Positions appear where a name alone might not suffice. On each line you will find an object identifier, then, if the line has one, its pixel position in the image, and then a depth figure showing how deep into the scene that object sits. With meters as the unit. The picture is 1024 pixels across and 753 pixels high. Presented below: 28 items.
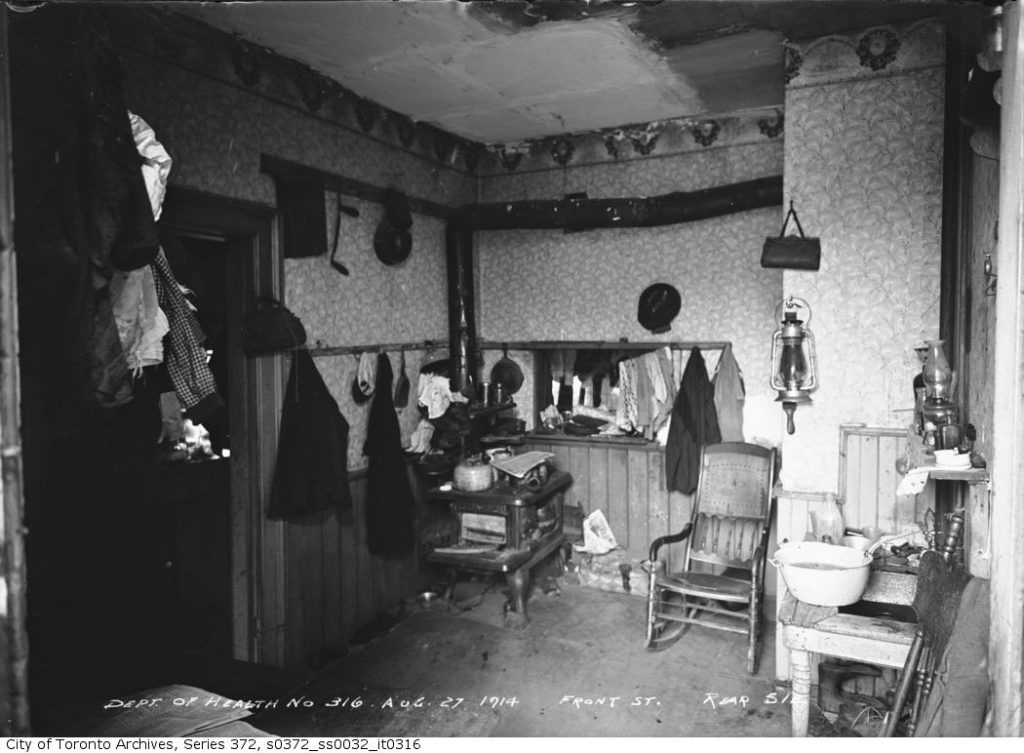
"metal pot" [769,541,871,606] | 2.95
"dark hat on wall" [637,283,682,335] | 5.44
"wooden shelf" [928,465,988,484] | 2.40
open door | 4.05
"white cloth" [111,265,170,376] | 2.59
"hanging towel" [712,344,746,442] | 5.16
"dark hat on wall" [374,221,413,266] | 4.96
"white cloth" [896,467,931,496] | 2.50
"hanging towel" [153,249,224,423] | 2.96
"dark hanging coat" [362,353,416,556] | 4.79
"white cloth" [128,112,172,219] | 2.57
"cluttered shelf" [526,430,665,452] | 5.47
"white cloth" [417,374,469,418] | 5.33
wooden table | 2.83
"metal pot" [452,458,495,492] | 5.07
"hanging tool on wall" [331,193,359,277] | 4.52
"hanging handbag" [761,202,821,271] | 3.72
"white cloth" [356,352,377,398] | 4.77
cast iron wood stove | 4.85
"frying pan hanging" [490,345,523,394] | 6.04
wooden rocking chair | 4.48
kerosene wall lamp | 3.75
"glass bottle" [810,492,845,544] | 3.56
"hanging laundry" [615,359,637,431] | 5.64
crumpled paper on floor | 5.64
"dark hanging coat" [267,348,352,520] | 4.12
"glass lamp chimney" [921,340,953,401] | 2.81
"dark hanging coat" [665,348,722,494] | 5.16
